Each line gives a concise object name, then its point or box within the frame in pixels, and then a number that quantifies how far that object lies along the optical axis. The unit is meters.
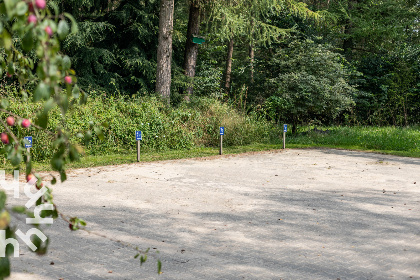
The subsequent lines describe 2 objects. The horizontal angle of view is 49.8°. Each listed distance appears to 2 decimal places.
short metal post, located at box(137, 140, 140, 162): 13.20
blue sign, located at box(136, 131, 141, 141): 13.18
